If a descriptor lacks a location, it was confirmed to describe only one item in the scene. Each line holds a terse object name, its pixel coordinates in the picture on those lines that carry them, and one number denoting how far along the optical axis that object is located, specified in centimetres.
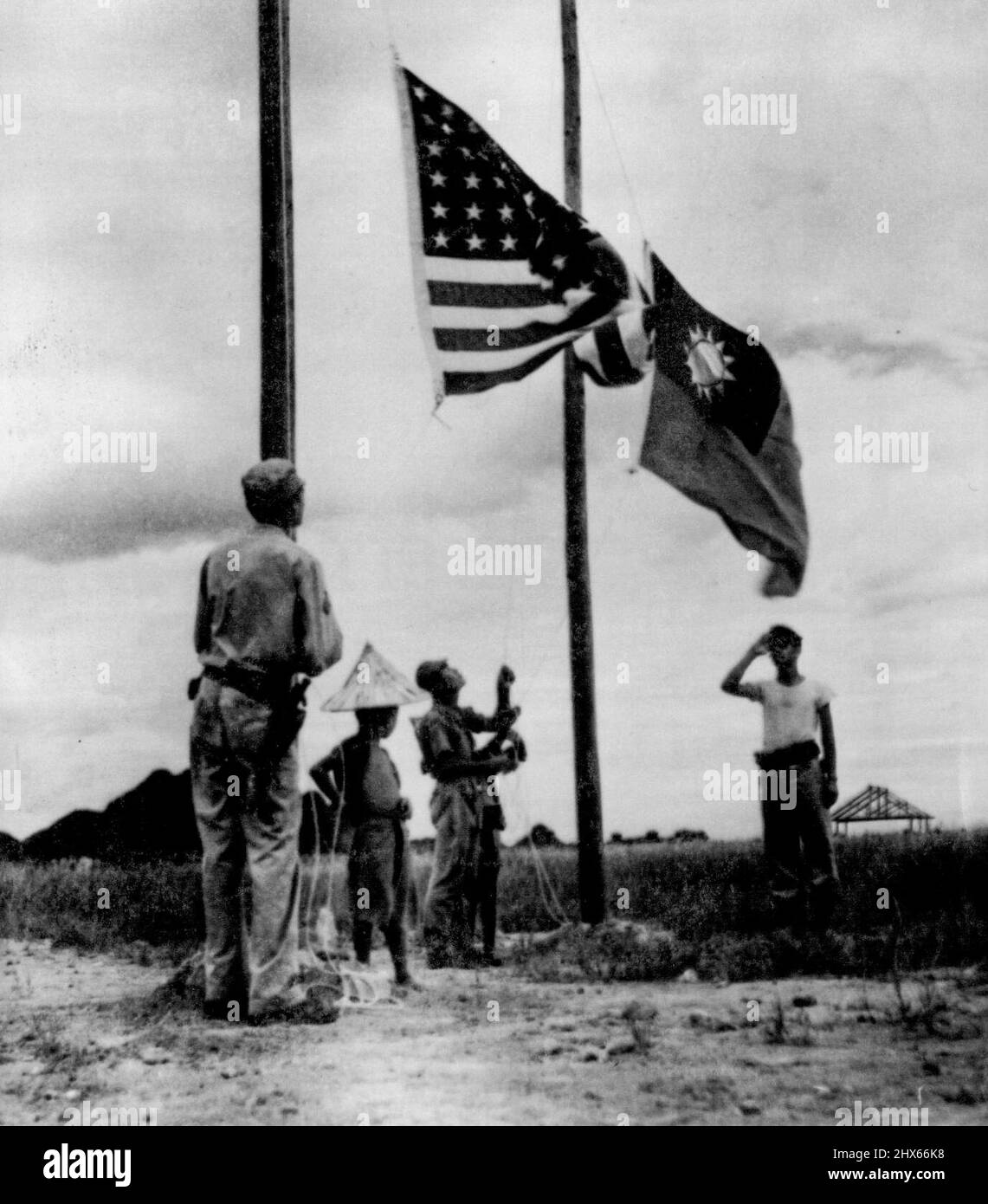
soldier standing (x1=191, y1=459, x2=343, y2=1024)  584
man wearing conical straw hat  630
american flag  657
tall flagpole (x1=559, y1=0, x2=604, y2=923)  652
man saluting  645
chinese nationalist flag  659
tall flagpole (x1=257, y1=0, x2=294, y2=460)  639
